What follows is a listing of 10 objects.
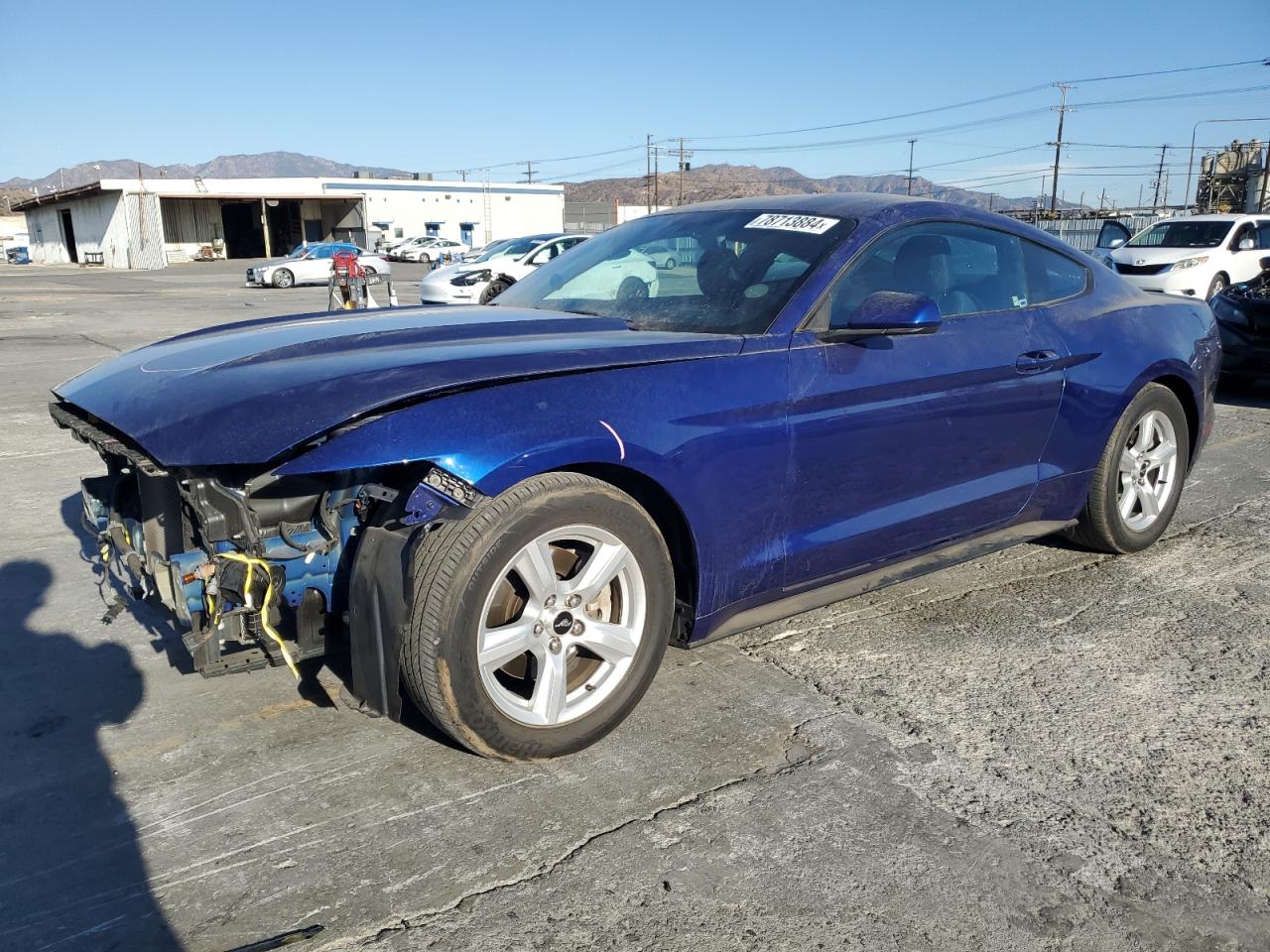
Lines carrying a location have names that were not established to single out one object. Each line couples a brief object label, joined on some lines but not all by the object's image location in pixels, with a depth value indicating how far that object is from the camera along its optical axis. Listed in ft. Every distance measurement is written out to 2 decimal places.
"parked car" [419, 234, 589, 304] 59.47
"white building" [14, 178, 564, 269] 157.89
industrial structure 140.46
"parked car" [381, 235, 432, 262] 165.78
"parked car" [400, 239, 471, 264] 152.25
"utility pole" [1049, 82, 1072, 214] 219.82
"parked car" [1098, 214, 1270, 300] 53.93
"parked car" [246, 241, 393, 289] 100.73
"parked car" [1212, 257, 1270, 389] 29.14
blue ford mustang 8.72
